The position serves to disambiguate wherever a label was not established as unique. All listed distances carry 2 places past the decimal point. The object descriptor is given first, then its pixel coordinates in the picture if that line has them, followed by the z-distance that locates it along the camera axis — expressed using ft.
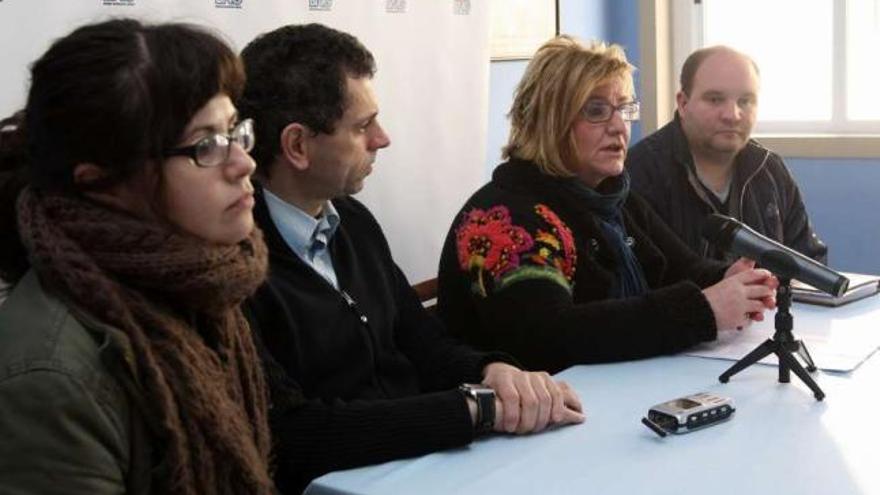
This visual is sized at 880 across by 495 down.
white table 4.18
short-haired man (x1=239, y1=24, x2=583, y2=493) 4.89
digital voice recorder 4.73
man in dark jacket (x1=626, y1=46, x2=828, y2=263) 9.21
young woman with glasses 3.50
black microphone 5.63
